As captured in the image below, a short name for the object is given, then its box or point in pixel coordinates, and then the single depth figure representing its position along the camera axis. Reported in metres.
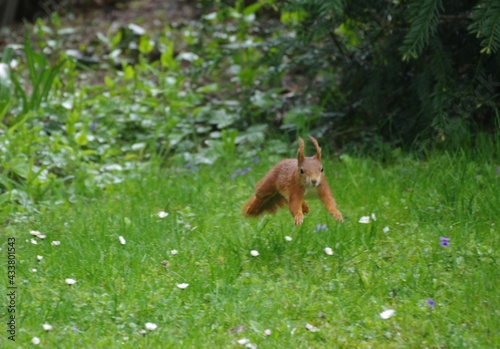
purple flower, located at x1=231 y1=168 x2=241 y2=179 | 10.41
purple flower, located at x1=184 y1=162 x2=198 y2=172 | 11.02
